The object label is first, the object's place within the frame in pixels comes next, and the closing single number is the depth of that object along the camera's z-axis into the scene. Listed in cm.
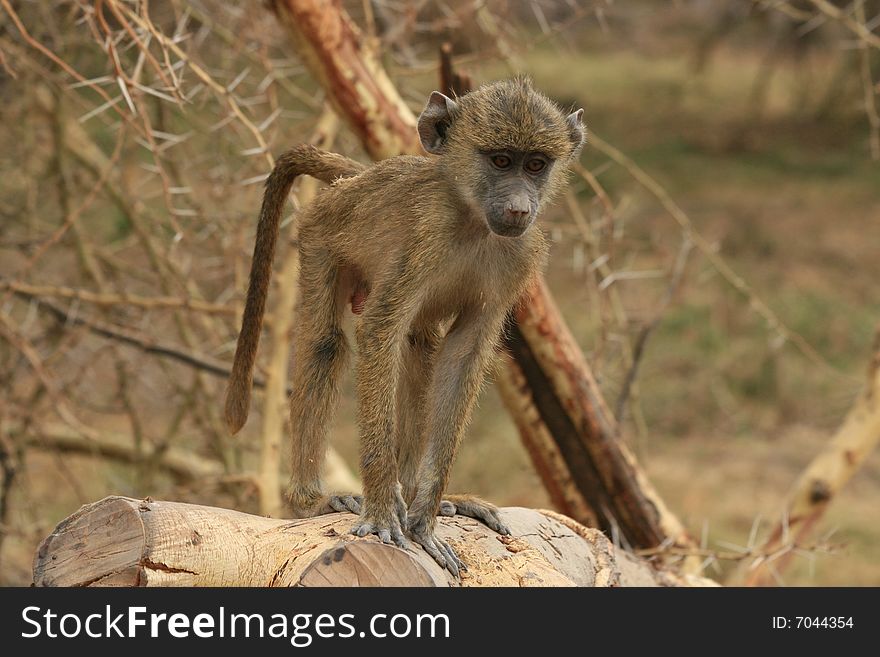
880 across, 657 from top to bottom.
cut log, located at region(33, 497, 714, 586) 582
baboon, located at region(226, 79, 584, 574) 707
